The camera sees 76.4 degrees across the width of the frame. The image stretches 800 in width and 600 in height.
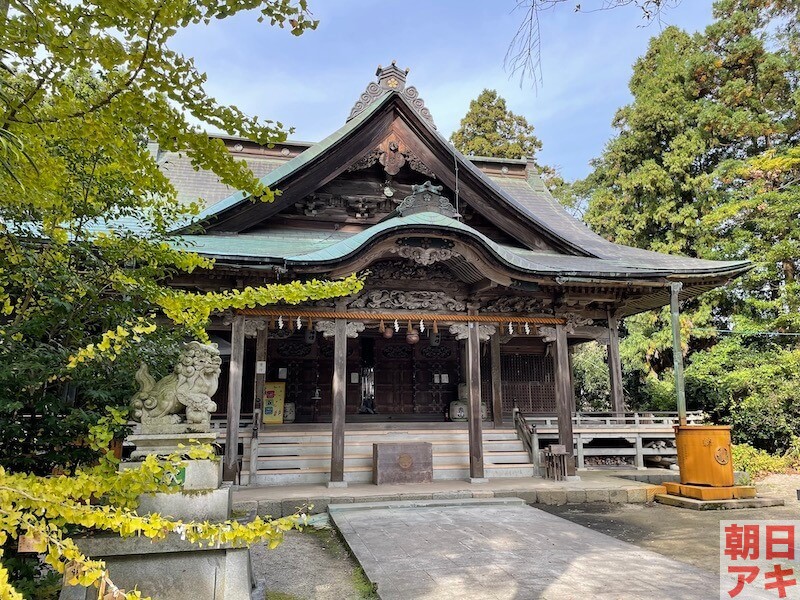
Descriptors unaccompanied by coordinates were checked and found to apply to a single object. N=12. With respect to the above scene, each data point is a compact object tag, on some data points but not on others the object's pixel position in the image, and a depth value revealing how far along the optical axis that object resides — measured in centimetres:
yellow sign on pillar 1305
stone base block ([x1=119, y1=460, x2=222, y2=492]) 370
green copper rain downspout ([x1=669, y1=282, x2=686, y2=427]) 888
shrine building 895
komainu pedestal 338
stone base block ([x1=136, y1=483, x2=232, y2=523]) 356
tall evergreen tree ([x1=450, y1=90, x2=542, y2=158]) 2862
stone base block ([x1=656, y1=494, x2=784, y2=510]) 794
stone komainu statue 403
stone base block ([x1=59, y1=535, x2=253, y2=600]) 333
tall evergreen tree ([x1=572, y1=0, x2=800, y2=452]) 1620
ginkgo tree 227
